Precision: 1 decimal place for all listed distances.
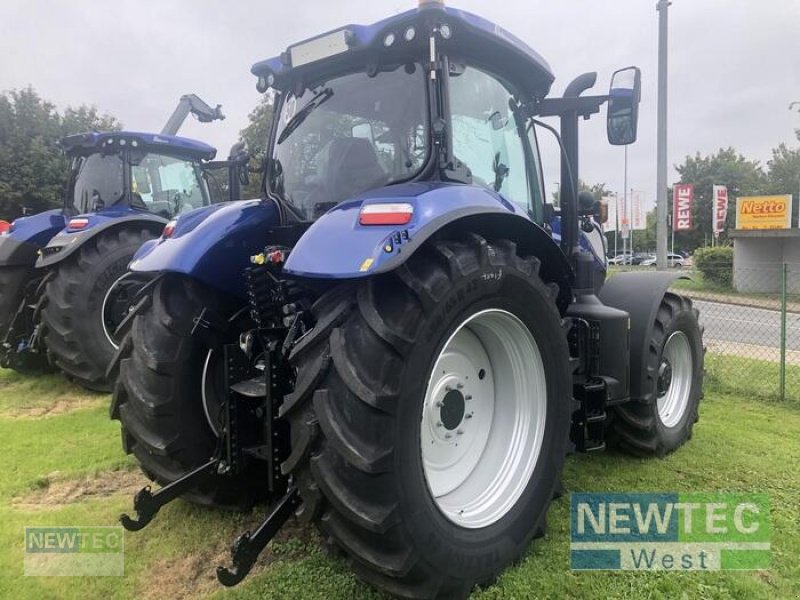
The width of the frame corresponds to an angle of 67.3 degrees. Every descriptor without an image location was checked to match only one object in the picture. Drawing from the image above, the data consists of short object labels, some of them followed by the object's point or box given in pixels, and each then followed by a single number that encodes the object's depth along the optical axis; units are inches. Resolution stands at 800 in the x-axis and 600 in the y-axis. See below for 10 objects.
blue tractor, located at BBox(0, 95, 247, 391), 231.0
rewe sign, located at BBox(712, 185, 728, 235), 1163.9
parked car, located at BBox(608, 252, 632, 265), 1623.3
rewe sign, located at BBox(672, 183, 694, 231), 1110.4
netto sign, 936.9
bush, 915.7
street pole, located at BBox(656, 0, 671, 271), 283.9
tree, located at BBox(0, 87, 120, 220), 920.3
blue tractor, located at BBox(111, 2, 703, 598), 85.2
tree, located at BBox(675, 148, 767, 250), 1903.3
